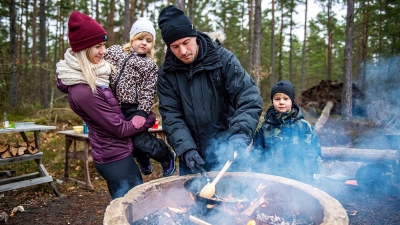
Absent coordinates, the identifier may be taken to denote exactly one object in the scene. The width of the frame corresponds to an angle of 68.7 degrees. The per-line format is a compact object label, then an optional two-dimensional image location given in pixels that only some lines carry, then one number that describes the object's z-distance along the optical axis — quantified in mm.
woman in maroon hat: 2406
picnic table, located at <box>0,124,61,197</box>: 4789
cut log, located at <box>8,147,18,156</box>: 4988
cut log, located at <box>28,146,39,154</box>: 5211
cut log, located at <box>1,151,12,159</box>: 4891
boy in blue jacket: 3350
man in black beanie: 2391
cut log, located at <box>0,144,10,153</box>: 4964
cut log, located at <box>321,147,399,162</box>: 5211
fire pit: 1794
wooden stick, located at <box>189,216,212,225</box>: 1761
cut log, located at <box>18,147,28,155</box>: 5055
